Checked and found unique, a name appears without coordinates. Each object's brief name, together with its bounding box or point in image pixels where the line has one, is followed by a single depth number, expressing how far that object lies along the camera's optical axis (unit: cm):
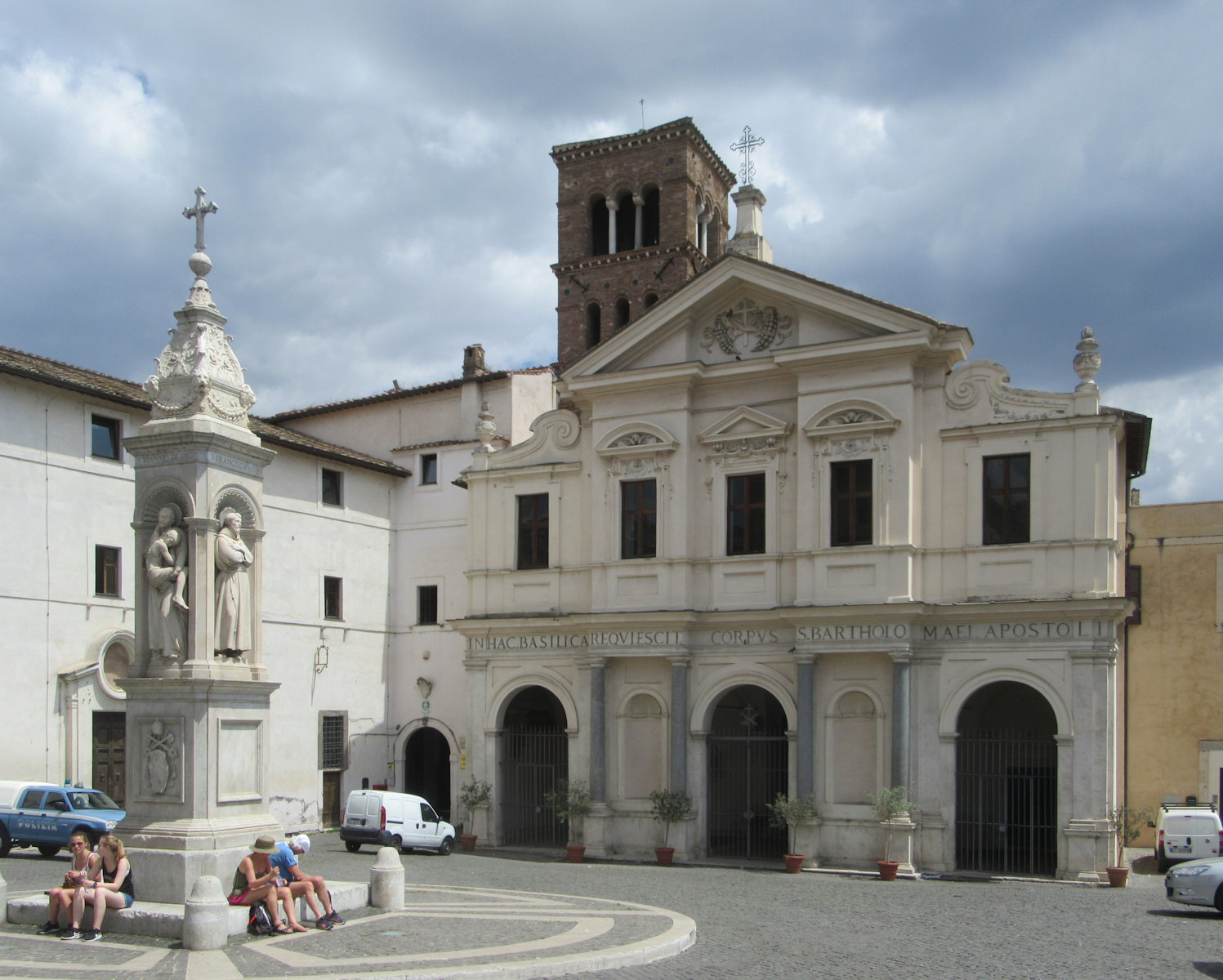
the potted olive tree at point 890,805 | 2233
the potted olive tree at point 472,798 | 2678
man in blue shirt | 1275
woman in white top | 1238
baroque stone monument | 1300
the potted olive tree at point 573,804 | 2530
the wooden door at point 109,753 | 2514
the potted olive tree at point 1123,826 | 2150
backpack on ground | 1237
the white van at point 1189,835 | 2281
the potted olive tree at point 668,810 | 2423
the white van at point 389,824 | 2572
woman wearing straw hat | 1237
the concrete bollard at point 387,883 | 1429
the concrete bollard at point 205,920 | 1158
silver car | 1719
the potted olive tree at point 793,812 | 2327
